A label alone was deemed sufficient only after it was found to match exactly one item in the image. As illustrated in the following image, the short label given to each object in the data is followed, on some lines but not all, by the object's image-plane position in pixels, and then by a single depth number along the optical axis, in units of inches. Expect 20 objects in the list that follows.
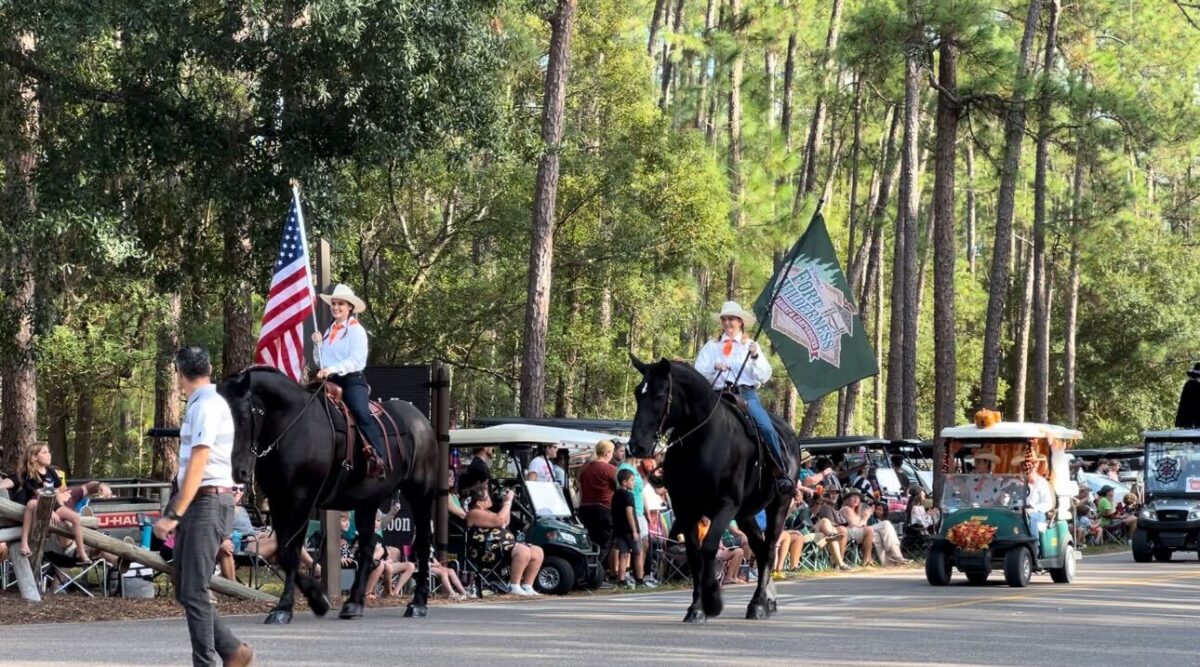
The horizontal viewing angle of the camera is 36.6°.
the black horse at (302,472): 599.5
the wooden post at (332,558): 765.9
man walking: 388.5
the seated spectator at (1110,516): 1652.3
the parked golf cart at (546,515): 877.2
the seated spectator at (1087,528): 1542.6
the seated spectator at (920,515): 1291.8
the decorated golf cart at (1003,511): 909.8
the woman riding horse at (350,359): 642.8
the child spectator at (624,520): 923.4
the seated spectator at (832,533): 1119.5
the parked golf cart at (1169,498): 1312.7
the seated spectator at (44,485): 716.7
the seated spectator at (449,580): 812.0
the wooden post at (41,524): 690.8
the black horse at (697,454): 627.8
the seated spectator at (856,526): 1165.7
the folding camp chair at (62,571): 742.2
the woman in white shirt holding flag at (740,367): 676.7
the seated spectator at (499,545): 851.4
